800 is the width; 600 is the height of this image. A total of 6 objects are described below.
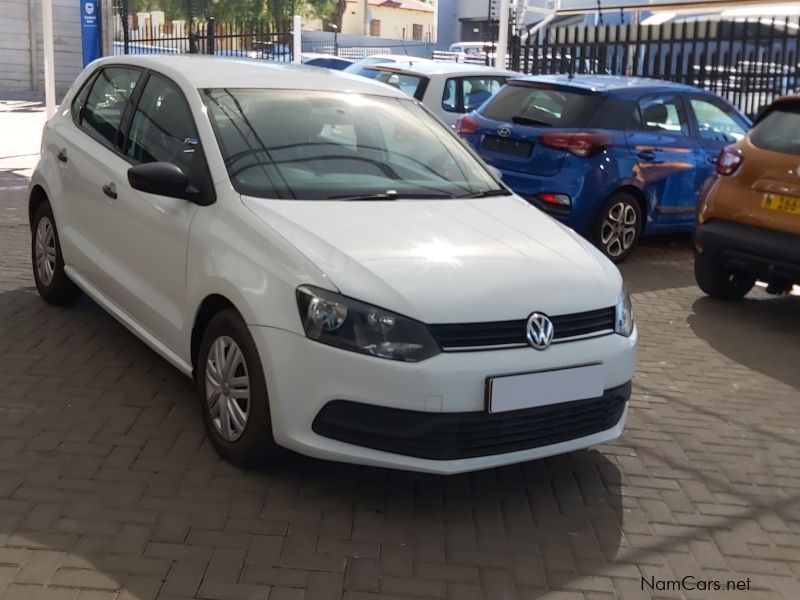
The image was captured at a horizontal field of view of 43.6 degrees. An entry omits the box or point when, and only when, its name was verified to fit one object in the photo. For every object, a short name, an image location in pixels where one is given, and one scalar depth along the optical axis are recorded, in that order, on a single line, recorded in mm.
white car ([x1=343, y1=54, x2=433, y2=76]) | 12555
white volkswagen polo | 3621
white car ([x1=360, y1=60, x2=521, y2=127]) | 11469
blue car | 8367
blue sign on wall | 18359
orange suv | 6559
